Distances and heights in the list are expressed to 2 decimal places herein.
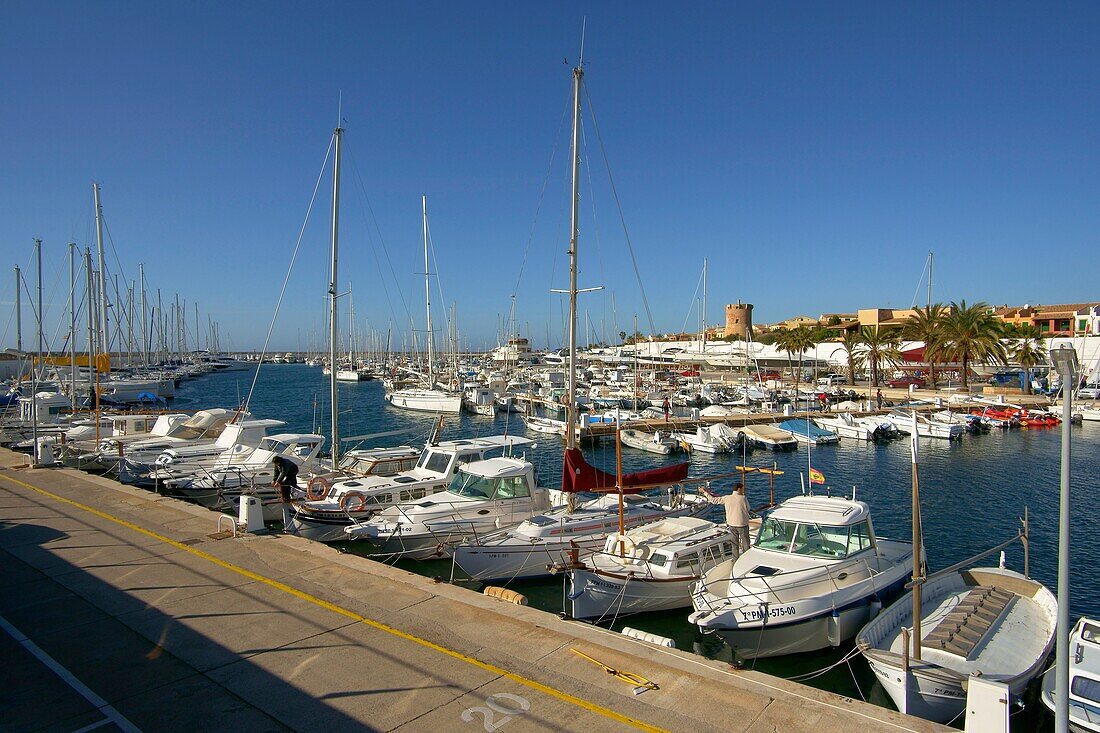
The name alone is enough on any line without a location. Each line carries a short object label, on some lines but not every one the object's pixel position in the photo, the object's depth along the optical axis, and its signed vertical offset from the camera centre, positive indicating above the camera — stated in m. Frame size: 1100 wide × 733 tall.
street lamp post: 5.57 -1.89
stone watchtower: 150.12 +5.74
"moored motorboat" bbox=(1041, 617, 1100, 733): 8.88 -4.90
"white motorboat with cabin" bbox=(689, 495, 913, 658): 12.36 -4.90
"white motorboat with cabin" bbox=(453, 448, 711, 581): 16.34 -5.02
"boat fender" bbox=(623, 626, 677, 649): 9.51 -4.40
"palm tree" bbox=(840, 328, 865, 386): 74.06 -1.13
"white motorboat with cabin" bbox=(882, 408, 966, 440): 45.38 -6.29
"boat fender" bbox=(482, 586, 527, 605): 11.51 -4.54
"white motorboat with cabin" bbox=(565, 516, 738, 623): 14.02 -5.09
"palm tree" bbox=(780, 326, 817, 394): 78.19 +0.11
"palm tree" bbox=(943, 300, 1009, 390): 61.72 +0.48
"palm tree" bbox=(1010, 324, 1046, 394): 66.50 -1.26
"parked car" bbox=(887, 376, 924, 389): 73.36 -4.89
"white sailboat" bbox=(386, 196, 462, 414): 65.19 -5.68
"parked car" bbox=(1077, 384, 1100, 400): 50.31 -5.10
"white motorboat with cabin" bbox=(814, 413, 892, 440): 45.47 -6.26
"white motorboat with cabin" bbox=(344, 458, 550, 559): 17.80 -4.78
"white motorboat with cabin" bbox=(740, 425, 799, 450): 43.12 -6.52
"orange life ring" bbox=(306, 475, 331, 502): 20.62 -4.58
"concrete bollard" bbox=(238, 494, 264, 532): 15.20 -3.93
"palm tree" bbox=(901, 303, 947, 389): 66.00 +1.01
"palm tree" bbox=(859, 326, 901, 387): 70.94 -0.61
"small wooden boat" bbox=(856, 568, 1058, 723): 9.94 -5.32
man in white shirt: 15.17 -4.03
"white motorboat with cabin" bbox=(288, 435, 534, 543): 19.36 -4.49
